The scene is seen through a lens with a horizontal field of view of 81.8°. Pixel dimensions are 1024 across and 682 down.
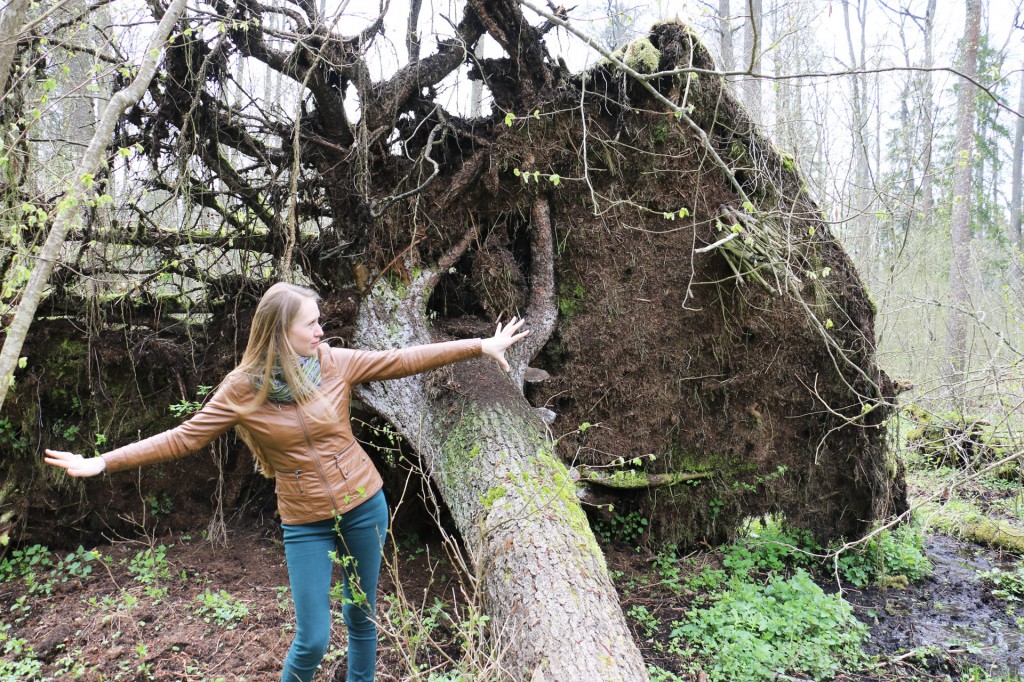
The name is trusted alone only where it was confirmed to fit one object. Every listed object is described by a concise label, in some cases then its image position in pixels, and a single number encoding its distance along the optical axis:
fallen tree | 4.59
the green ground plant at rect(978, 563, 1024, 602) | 5.27
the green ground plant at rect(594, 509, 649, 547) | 5.59
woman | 2.65
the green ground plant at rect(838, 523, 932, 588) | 5.46
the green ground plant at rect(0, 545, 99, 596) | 4.46
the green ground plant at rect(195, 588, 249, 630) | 4.00
